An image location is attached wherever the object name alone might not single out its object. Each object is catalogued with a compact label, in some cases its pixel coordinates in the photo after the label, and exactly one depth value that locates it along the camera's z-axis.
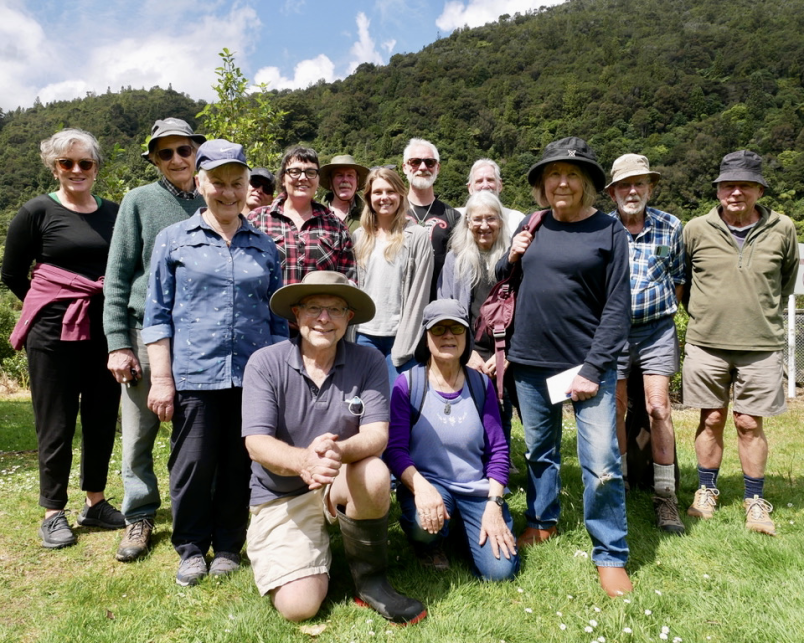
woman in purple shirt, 3.42
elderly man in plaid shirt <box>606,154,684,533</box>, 4.29
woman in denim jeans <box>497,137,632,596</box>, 3.36
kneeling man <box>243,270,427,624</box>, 3.02
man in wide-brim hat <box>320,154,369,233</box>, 5.21
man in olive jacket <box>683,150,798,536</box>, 4.30
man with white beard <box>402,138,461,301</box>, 5.05
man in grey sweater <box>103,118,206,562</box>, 3.60
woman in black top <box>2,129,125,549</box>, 3.86
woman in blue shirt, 3.30
